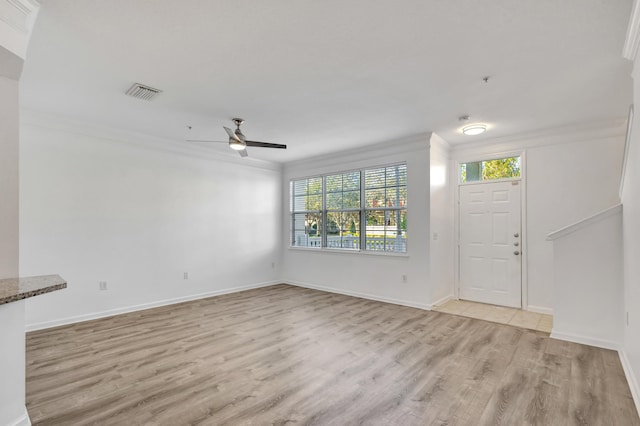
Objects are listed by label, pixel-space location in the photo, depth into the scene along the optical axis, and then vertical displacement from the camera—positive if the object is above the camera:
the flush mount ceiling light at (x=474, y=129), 4.38 +1.21
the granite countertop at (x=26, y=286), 1.64 -0.43
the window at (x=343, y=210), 6.04 +0.07
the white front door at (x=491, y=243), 4.91 -0.48
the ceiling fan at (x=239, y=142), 3.86 +0.91
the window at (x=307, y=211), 6.69 +0.05
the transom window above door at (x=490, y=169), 5.00 +0.75
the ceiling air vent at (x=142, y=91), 3.22 +1.30
